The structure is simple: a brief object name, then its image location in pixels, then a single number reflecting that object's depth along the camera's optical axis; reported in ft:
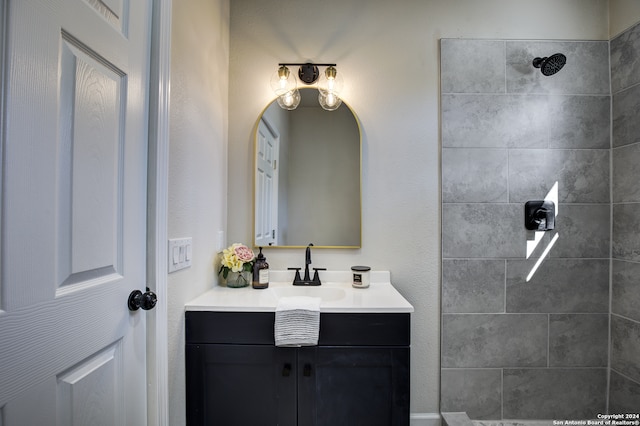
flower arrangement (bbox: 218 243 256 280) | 5.03
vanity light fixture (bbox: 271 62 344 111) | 5.63
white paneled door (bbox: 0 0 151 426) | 1.98
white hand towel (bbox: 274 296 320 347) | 3.99
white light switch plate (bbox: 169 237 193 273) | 3.69
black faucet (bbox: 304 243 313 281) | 5.46
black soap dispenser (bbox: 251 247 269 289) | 5.15
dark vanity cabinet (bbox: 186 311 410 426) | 4.02
